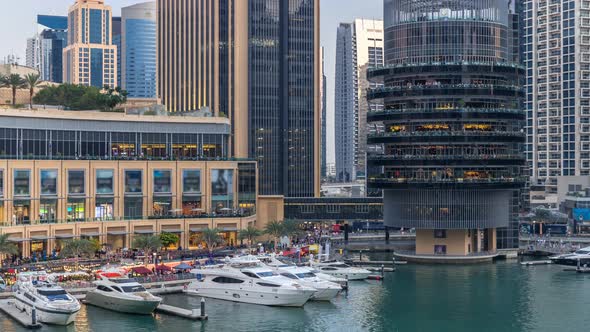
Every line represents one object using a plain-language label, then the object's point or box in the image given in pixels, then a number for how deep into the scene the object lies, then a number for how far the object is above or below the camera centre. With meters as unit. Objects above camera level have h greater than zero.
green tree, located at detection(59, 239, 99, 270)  144.00 -11.02
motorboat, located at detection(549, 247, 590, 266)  163.04 -14.43
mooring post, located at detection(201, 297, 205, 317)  110.06 -15.03
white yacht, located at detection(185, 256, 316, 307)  118.41 -13.97
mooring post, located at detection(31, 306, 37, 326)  103.38 -15.01
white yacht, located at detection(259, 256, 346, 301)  122.75 -13.70
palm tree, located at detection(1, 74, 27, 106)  185.38 +16.69
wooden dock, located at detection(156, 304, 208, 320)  109.94 -15.57
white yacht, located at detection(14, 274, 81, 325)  104.12 -13.78
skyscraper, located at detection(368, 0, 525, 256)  168.88 +8.55
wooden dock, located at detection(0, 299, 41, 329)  103.53 -15.30
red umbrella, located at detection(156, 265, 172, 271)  132.91 -12.80
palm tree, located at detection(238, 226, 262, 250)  170.25 -10.64
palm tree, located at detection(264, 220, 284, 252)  176.50 -10.35
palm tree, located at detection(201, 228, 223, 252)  164.38 -10.77
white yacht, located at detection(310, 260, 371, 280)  140.54 -14.12
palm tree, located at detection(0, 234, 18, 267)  140.12 -10.48
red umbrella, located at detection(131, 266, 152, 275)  128.12 -12.68
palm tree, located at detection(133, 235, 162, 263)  151.62 -10.85
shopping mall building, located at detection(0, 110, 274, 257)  158.50 -1.28
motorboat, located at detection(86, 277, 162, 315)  111.19 -14.09
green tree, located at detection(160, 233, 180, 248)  165.88 -11.19
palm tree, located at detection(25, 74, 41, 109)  182.15 +16.78
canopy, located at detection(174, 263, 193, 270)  135.38 -12.91
